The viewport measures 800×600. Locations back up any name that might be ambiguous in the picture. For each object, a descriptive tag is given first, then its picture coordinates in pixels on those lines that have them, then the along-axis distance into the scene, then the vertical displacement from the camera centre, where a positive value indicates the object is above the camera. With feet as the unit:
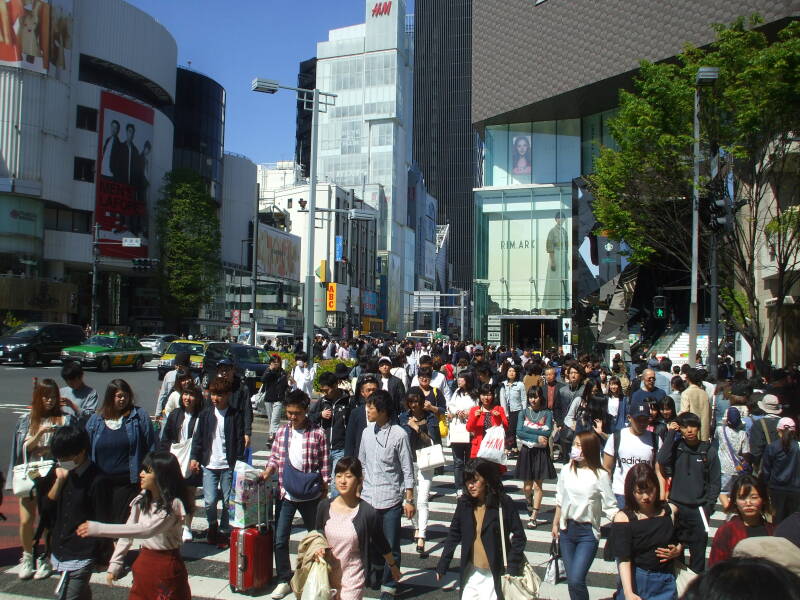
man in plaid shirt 20.51 -4.09
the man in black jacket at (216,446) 24.21 -4.22
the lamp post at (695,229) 58.59 +8.37
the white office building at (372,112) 358.84 +106.12
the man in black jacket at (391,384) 34.24 -2.93
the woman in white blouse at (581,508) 18.04 -4.67
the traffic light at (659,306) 64.08 +2.03
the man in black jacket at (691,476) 20.70 -4.32
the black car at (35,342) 99.25 -3.49
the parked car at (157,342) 130.62 -4.24
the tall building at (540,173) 134.41 +31.96
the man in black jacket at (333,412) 26.73 -3.34
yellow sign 106.35 +3.80
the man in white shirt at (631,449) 23.53 -3.98
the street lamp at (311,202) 61.93 +11.43
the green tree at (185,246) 174.50 +17.95
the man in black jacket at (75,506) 15.97 -4.36
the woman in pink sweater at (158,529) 14.99 -4.38
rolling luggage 20.12 -6.70
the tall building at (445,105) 515.91 +160.63
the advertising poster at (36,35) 142.31 +57.25
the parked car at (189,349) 91.01 -3.93
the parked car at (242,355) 85.56 -4.14
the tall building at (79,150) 145.59 +37.65
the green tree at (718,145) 57.62 +15.92
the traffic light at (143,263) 134.55 +10.61
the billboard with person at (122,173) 165.99 +34.57
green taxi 99.81 -4.81
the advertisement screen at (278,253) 242.78 +24.53
